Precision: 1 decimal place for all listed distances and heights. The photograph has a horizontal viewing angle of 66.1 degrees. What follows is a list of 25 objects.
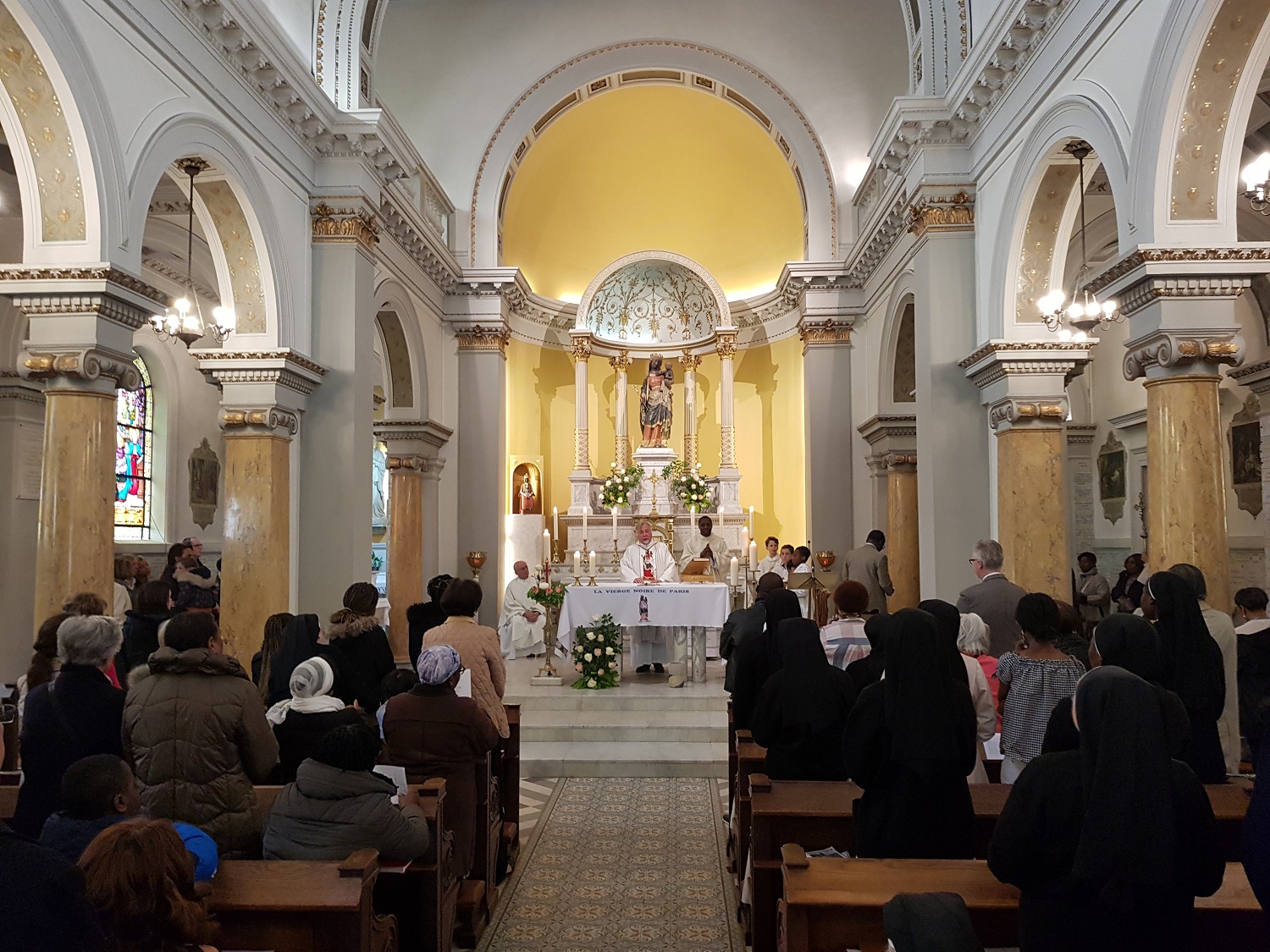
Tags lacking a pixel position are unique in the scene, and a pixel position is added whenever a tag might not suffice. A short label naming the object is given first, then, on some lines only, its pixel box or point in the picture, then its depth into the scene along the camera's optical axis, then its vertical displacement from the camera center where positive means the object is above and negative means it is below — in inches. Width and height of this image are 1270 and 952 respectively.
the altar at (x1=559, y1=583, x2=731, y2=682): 422.0 -28.0
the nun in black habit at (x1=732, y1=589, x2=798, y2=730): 209.2 -25.7
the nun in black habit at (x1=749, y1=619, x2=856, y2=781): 183.3 -32.6
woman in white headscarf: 167.9 -30.0
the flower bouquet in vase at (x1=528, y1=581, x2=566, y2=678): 436.5 -28.3
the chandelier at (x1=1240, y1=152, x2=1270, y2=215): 235.1 +86.2
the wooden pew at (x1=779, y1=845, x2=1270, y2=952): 117.6 -44.7
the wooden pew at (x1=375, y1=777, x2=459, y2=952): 162.1 -59.1
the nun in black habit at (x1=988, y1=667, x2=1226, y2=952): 93.1 -29.2
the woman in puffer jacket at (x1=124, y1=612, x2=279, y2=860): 142.6 -28.4
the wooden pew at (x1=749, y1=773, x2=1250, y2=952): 166.7 -48.8
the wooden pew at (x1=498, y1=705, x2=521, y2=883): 246.1 -61.6
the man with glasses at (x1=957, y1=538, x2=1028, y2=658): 274.1 -17.3
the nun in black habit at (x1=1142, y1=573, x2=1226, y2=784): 179.0 -24.1
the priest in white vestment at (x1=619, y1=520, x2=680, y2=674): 453.1 -16.5
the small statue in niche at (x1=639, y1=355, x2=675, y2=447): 711.7 +99.0
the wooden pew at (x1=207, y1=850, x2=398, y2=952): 123.2 -45.6
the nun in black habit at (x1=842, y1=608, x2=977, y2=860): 131.6 -28.9
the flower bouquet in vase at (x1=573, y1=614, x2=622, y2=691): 409.4 -46.6
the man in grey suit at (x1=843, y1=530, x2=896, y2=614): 439.8 -11.7
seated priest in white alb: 553.0 -50.7
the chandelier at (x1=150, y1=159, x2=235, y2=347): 338.6 +79.8
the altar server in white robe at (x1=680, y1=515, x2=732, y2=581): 539.5 -5.4
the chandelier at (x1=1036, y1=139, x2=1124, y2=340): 307.0 +74.3
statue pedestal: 671.1 +44.4
